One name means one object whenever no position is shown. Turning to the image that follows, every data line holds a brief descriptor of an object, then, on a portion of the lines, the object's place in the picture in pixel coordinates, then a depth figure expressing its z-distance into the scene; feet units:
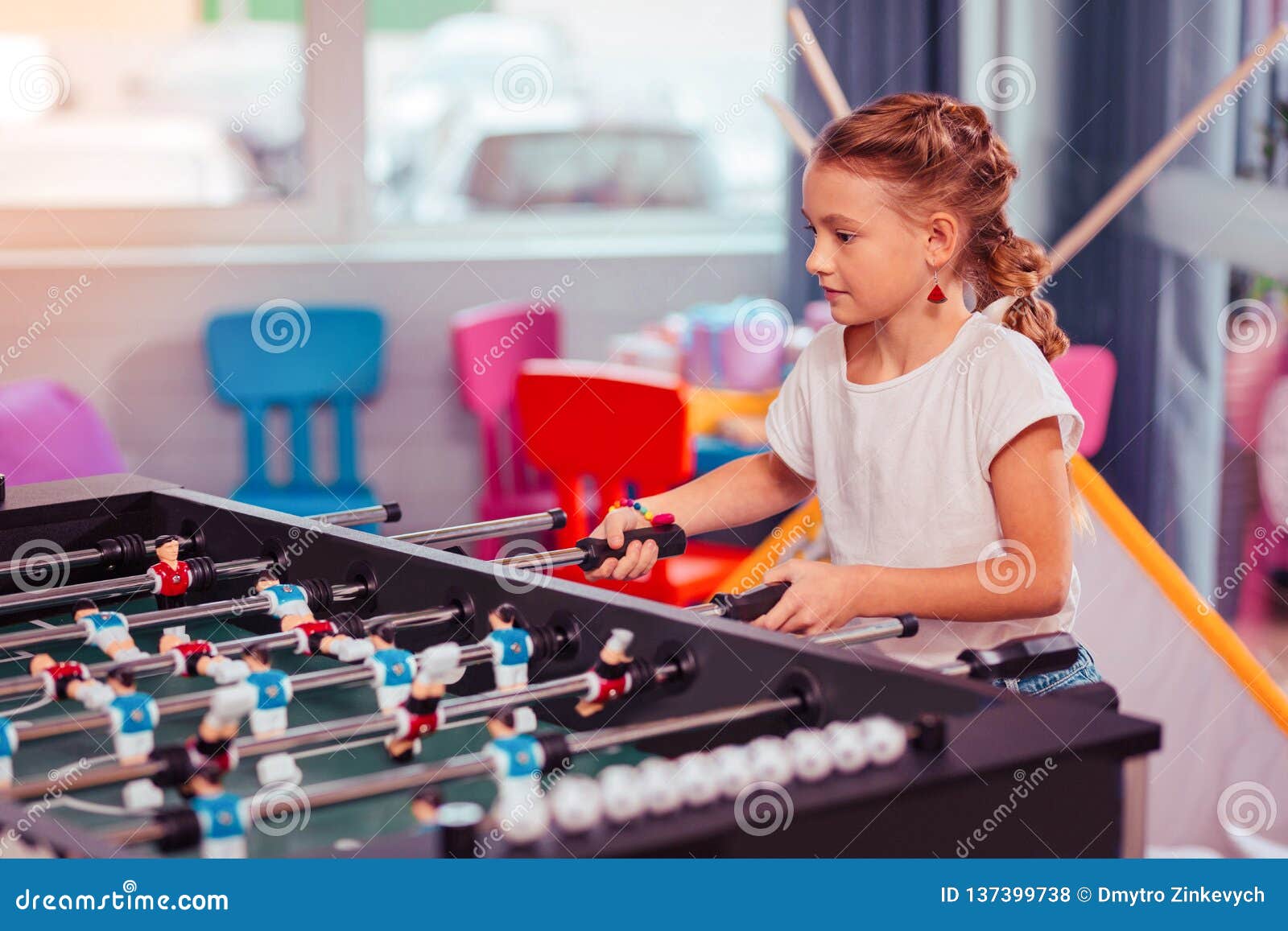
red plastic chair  9.84
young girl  5.56
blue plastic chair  14.12
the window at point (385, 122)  14.61
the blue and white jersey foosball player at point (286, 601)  4.90
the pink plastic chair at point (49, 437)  9.95
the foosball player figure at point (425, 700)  3.84
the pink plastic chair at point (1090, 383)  11.28
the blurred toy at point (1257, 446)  11.91
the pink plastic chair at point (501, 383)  13.07
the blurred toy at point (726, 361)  11.15
